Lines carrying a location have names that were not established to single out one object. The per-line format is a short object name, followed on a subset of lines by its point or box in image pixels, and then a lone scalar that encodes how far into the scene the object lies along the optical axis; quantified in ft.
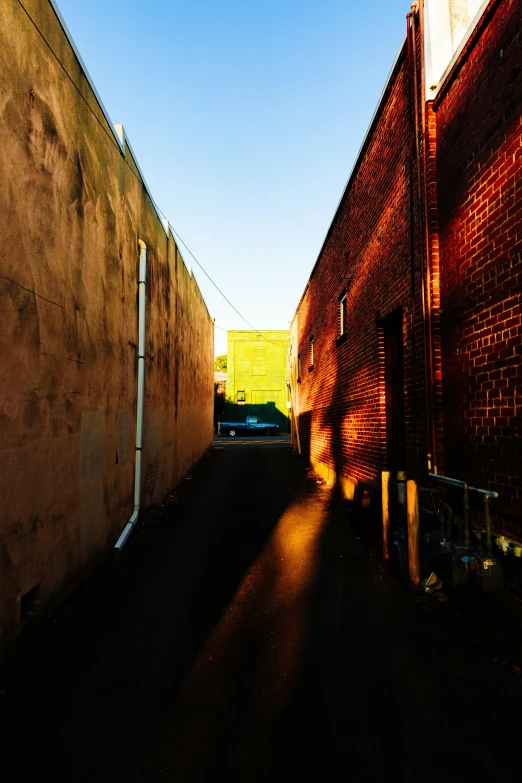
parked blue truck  119.24
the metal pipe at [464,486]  12.41
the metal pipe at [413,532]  13.99
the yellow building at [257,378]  138.31
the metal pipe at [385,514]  17.29
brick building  12.03
